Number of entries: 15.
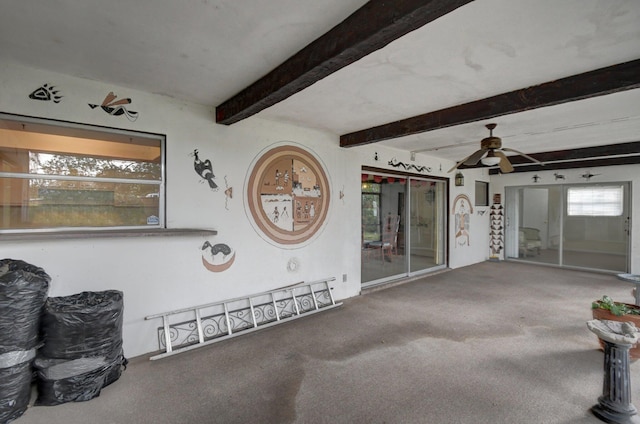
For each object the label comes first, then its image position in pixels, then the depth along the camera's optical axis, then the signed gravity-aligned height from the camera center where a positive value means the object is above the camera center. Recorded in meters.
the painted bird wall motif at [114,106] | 2.75 +0.99
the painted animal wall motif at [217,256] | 3.32 -0.56
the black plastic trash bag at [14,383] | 1.95 -1.21
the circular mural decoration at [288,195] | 3.75 +0.20
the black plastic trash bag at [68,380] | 2.15 -1.30
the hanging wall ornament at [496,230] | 8.16 -0.58
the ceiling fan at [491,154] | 3.94 +0.78
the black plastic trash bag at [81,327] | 2.19 -0.92
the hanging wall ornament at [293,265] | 4.05 -0.79
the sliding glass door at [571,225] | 6.77 -0.38
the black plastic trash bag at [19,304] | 1.96 -0.68
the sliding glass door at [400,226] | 5.39 -0.35
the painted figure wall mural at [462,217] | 7.04 -0.18
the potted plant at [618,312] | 2.79 -1.04
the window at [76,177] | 2.44 +0.30
